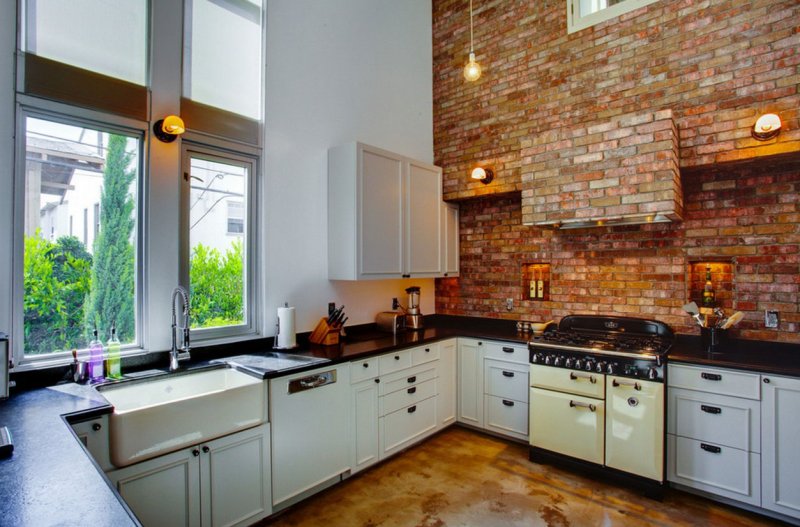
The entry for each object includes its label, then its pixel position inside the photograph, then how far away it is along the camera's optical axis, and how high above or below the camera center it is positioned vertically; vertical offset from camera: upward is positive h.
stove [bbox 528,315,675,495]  2.84 -0.94
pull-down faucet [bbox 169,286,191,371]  2.64 -0.48
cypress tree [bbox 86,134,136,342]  2.55 +0.08
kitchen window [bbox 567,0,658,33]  3.54 +2.20
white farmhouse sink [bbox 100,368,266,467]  1.93 -0.74
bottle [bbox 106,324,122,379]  2.38 -0.53
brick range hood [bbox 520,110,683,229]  2.97 +0.71
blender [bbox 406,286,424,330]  4.25 -0.44
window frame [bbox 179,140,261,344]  2.92 +0.37
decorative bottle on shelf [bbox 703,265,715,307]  3.22 -0.20
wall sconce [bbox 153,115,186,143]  2.66 +0.88
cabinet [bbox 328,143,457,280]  3.49 +0.46
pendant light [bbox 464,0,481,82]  2.75 +1.28
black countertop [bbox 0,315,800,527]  1.06 -0.61
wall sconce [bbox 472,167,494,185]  4.13 +0.91
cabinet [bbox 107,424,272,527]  1.99 -1.10
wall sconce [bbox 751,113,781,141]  2.73 +0.91
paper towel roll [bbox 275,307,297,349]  3.13 -0.45
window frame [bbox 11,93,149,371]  2.22 +0.45
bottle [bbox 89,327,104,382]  2.32 -0.52
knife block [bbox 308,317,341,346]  3.36 -0.53
